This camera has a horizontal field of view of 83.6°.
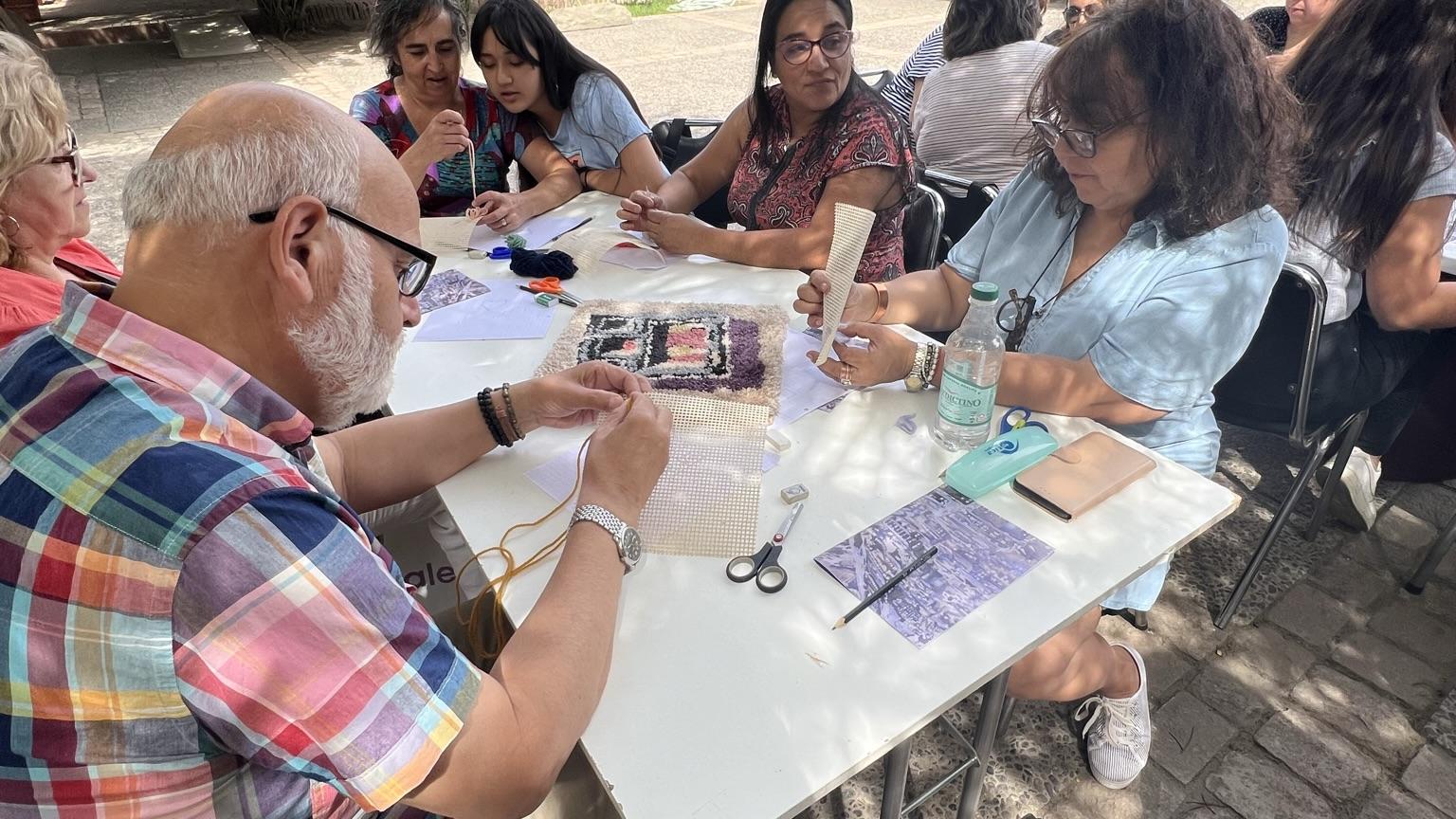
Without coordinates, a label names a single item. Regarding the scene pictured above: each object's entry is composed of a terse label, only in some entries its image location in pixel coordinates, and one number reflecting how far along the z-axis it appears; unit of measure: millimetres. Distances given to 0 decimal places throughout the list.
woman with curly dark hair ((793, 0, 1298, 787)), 1538
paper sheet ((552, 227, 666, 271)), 2379
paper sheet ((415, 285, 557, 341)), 1982
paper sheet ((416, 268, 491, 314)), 2146
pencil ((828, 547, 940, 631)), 1156
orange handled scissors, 2158
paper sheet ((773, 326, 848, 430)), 1649
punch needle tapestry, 1736
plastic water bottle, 1479
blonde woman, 1673
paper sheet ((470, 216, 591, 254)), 2541
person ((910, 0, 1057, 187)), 3188
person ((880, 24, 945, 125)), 4246
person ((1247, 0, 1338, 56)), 3523
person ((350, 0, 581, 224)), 2939
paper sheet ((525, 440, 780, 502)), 1432
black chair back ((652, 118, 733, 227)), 3164
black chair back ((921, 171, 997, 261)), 2715
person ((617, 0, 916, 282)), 2311
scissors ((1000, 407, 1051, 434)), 1562
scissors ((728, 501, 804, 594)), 1224
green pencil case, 1396
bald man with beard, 743
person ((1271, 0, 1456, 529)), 2010
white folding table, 974
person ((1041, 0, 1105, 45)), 4137
